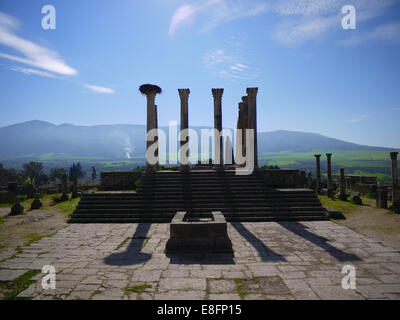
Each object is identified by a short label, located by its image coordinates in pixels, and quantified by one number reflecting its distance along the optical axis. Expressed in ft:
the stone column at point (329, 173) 55.93
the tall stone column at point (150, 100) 52.60
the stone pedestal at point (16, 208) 45.14
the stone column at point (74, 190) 61.29
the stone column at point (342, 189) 51.72
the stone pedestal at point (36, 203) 50.83
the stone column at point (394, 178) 42.80
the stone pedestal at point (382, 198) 43.37
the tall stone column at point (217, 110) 55.01
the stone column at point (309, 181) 66.08
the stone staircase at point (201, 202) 36.29
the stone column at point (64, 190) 58.95
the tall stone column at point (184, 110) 54.13
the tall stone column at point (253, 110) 53.31
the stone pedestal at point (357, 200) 47.26
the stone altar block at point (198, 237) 22.99
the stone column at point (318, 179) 59.88
